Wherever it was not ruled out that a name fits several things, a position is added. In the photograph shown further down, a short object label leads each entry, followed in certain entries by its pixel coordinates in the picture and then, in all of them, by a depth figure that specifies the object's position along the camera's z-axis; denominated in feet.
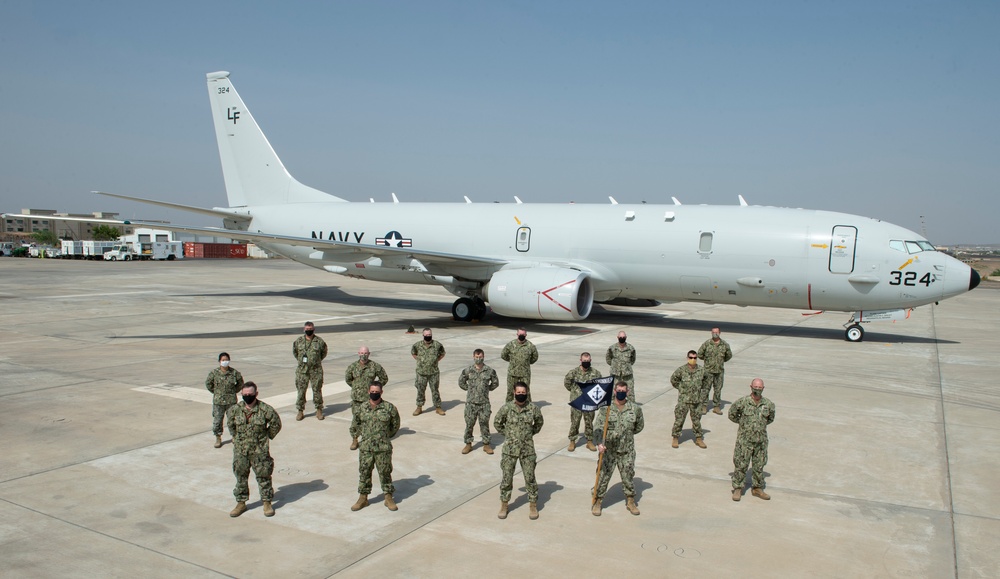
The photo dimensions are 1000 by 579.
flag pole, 26.16
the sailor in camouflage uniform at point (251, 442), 25.84
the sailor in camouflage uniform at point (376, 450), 26.30
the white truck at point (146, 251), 222.48
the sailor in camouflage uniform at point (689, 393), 34.63
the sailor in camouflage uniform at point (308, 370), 39.01
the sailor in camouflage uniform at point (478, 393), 34.06
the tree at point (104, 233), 413.22
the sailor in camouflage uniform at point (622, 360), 38.27
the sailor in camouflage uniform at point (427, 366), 39.55
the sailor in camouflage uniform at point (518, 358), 37.70
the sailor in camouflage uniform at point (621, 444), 26.30
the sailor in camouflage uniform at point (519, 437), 25.88
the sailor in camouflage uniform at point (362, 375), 35.81
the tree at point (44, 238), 437.58
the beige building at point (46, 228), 476.13
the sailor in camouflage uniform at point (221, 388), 34.04
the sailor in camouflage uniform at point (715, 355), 40.11
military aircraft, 65.92
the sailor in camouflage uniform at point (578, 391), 33.65
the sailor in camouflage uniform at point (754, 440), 27.73
